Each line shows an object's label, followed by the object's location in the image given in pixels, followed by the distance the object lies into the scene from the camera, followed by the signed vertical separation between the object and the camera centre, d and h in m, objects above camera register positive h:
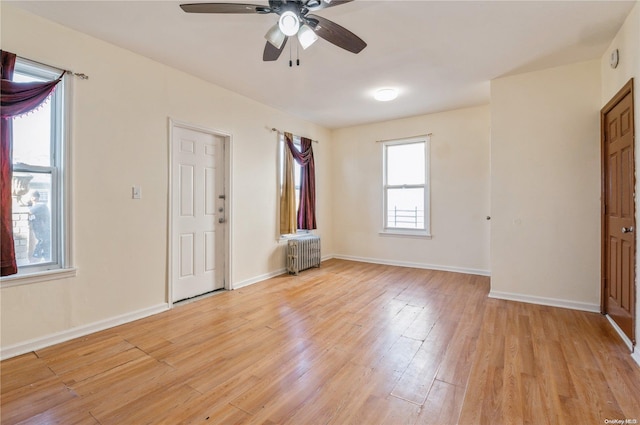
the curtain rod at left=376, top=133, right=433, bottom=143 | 5.18 +1.35
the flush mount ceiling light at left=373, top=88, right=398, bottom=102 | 3.91 +1.59
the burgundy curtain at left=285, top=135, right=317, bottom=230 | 5.32 +0.43
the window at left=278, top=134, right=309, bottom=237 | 4.87 +0.72
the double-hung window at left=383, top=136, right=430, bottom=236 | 5.30 +0.47
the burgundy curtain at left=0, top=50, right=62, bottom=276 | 2.18 +0.50
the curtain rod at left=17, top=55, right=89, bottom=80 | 2.37 +1.21
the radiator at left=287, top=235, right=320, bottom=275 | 4.86 -0.72
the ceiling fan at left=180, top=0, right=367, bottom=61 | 1.91 +1.32
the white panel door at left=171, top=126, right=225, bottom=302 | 3.48 -0.02
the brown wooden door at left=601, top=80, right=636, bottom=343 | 2.43 +0.00
